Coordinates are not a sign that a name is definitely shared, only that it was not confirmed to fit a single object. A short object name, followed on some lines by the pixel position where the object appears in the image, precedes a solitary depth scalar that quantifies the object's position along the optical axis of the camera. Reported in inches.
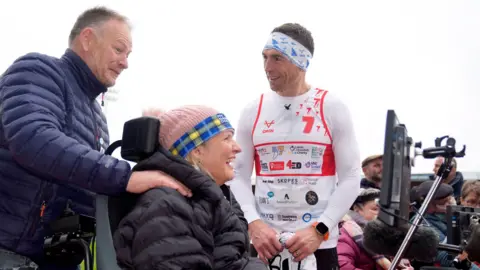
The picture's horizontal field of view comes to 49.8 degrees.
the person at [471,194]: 187.6
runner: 98.7
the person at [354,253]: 153.8
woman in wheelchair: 59.7
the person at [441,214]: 172.7
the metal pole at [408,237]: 79.8
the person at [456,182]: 237.9
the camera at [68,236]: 69.3
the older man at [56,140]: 65.6
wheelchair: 65.9
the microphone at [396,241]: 85.4
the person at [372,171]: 206.0
